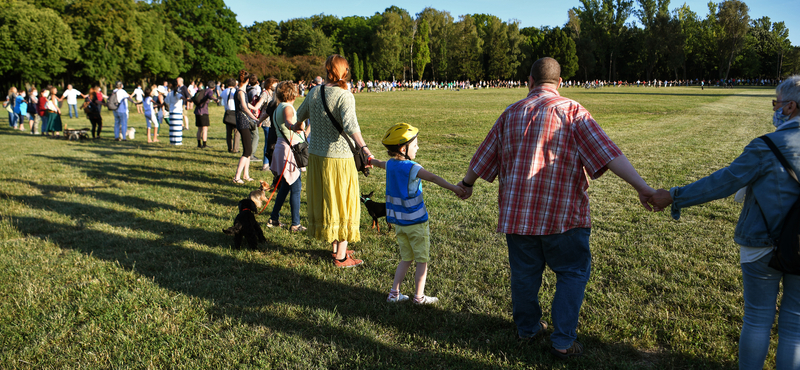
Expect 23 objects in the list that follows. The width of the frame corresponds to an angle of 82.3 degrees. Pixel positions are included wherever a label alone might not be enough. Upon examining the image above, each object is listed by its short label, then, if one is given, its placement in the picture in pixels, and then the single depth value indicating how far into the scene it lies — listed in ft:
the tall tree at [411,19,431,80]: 277.23
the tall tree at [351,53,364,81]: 274.98
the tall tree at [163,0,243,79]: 190.29
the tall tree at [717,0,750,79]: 266.57
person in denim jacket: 7.95
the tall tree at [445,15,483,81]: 294.05
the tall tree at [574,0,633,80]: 307.17
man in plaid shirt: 9.62
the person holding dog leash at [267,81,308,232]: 19.66
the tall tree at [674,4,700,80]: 285.43
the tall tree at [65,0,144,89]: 155.43
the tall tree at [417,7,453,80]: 294.05
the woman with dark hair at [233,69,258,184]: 29.27
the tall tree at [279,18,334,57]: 281.33
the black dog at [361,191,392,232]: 19.06
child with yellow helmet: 12.17
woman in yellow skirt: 14.40
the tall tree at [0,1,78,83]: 141.15
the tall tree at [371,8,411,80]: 263.49
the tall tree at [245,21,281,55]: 271.08
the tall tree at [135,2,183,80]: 173.06
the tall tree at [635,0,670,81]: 284.82
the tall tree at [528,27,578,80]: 285.64
